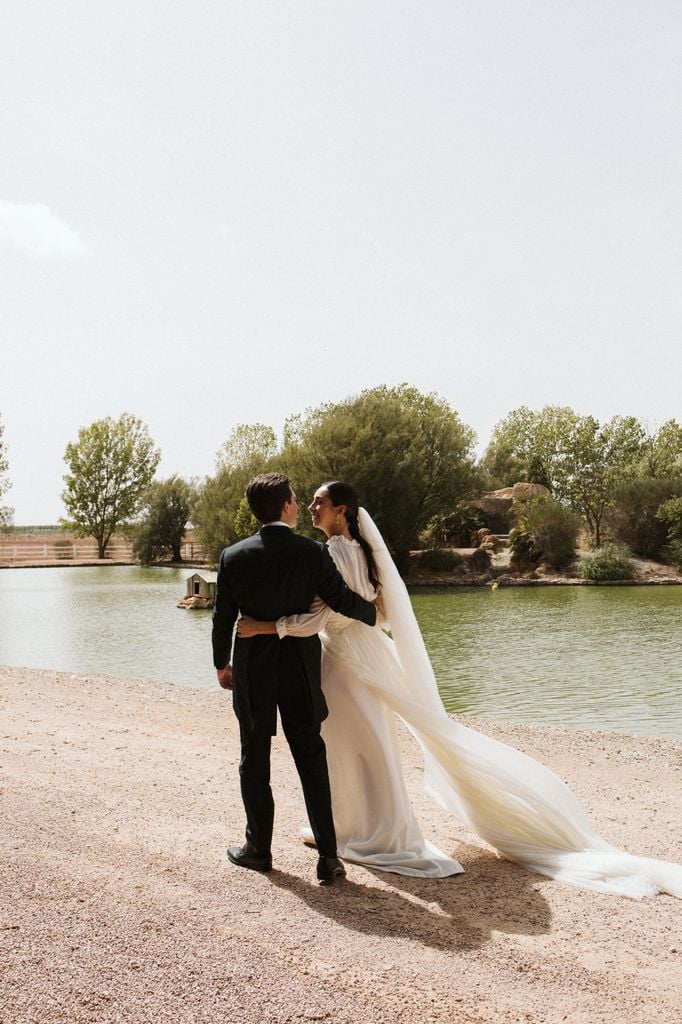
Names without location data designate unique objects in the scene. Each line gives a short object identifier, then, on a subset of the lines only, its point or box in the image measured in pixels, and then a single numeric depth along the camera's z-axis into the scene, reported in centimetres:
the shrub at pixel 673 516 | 4219
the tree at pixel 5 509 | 6344
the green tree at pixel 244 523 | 4488
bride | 465
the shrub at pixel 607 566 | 3928
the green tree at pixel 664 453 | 5169
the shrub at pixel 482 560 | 4234
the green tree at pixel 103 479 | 7125
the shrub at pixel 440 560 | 4297
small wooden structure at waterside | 3072
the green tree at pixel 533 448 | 6681
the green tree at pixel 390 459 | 4166
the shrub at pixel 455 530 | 4825
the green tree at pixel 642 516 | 4366
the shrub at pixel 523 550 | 4169
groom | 431
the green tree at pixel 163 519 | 6078
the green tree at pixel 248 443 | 6315
